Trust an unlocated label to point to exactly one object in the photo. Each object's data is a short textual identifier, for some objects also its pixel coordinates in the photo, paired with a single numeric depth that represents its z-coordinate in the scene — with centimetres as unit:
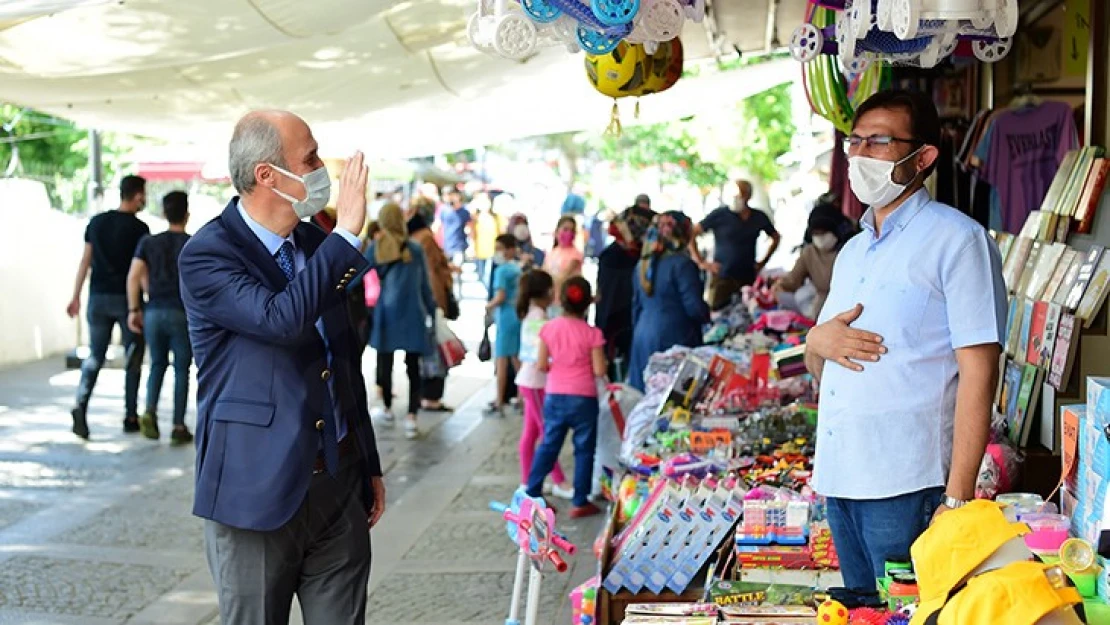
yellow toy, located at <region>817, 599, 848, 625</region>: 353
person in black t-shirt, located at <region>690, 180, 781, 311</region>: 1525
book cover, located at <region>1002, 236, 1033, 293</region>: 660
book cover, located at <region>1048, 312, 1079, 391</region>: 552
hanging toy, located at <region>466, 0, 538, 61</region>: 491
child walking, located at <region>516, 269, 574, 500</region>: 983
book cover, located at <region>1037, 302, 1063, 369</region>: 574
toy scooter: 455
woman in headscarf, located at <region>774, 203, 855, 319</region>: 1077
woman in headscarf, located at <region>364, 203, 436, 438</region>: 1273
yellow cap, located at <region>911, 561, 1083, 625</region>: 262
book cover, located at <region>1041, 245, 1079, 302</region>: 593
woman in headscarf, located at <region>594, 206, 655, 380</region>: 1201
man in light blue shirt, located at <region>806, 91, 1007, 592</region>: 382
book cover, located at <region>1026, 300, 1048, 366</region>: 594
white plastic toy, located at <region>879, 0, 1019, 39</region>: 430
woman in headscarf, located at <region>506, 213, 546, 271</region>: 1730
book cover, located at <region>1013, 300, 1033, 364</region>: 616
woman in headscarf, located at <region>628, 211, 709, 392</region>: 1023
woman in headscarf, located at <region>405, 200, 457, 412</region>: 1353
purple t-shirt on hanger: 814
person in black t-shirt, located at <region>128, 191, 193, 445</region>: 1198
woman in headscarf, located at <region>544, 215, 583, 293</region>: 1361
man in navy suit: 391
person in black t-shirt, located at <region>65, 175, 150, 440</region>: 1241
